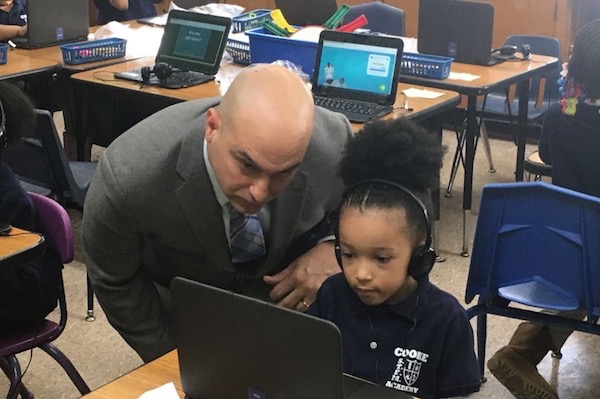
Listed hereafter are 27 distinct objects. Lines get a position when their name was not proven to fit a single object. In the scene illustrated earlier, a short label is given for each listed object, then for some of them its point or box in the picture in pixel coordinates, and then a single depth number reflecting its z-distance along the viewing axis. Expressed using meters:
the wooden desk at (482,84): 3.70
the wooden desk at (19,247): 1.95
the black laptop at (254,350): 1.21
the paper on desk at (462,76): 3.80
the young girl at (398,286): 1.62
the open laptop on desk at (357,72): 3.32
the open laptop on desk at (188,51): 3.73
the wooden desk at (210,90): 3.40
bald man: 1.62
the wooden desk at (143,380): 1.50
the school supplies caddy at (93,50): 4.07
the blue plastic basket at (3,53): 4.01
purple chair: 2.31
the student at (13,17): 4.43
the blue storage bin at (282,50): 3.69
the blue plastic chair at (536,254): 2.28
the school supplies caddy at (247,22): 4.43
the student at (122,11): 5.43
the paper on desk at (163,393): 1.46
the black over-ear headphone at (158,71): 3.70
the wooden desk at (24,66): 3.87
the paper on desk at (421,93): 3.57
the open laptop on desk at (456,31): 3.91
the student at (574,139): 2.76
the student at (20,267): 2.27
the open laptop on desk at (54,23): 4.32
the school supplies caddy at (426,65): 3.79
